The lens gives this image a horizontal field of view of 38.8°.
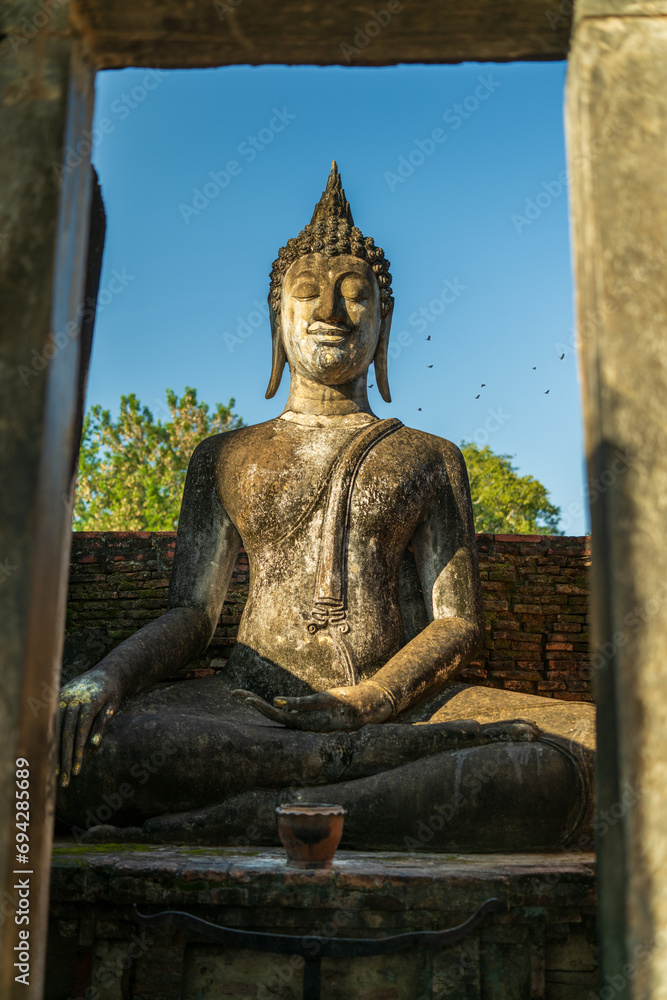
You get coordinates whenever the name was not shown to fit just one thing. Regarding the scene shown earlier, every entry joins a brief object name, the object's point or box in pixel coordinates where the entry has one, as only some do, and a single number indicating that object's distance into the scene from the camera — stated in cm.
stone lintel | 246
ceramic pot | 308
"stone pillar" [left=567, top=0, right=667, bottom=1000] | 194
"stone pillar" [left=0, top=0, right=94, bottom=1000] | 202
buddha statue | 378
